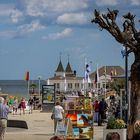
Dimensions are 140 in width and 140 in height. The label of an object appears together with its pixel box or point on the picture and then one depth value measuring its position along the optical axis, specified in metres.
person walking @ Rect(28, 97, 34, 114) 41.02
